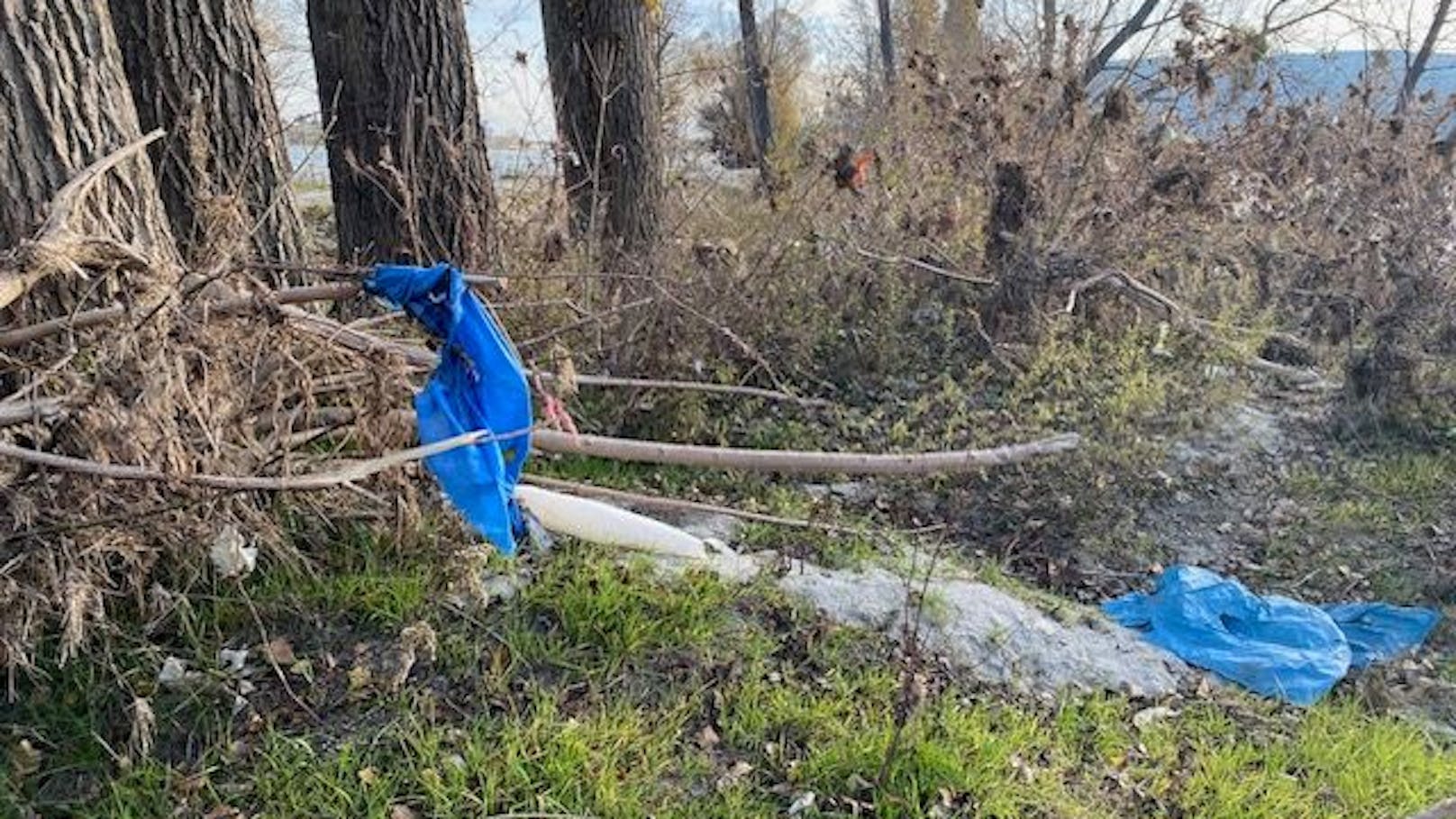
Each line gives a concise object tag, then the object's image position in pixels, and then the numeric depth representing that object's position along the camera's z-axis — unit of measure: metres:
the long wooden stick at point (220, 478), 1.93
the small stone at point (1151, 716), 2.96
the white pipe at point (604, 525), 3.11
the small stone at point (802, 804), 2.37
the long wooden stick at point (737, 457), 2.77
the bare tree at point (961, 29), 10.43
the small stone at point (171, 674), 2.37
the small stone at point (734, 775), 2.40
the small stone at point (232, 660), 2.45
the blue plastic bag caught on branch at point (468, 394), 2.42
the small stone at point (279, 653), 2.46
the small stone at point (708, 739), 2.52
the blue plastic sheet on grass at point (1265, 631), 3.53
